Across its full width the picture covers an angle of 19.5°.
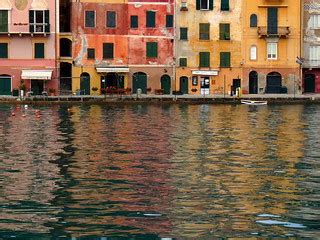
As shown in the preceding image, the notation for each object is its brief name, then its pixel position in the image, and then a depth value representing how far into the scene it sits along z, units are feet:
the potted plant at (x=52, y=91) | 262.82
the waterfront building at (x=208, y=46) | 275.59
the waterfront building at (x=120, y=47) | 270.05
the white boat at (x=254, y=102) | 253.44
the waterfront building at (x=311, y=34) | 281.33
